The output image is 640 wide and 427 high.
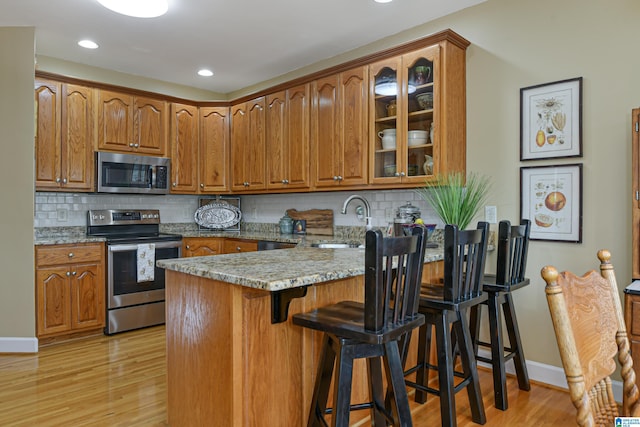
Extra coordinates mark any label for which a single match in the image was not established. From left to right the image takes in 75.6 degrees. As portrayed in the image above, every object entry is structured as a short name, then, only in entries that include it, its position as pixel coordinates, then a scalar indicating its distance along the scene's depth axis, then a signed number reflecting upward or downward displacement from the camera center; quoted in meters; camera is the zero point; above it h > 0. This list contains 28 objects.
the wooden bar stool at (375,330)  1.40 -0.43
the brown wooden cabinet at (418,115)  2.88 +0.70
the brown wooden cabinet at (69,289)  3.41 -0.67
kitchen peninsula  1.63 -0.54
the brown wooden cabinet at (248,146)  4.34 +0.71
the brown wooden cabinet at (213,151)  4.72 +0.69
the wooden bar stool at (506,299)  2.23 -0.51
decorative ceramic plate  4.95 -0.06
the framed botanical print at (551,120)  2.53 +0.57
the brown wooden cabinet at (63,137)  3.66 +0.68
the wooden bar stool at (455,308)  1.87 -0.46
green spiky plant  2.68 +0.10
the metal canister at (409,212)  3.23 -0.01
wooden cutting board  4.14 -0.10
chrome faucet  3.37 -0.01
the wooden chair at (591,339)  0.99 -0.35
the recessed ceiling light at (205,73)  4.41 +1.50
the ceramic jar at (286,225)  4.31 -0.15
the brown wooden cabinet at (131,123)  4.03 +0.90
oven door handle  3.74 -0.33
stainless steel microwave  3.99 +0.39
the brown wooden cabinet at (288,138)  3.86 +0.71
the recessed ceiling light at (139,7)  2.64 +1.33
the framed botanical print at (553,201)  2.53 +0.06
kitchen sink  3.50 -0.29
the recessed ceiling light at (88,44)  3.59 +1.48
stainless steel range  3.76 -0.54
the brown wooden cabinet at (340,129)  3.36 +0.70
